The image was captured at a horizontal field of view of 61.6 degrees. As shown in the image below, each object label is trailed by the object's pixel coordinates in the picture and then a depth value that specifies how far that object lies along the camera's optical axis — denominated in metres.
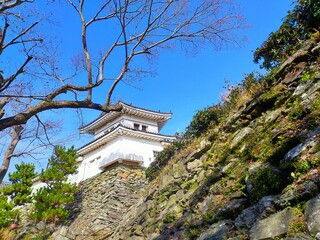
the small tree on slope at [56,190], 15.90
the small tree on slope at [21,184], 16.70
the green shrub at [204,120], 10.86
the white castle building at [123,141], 20.22
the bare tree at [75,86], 4.57
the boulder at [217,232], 4.03
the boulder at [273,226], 3.12
